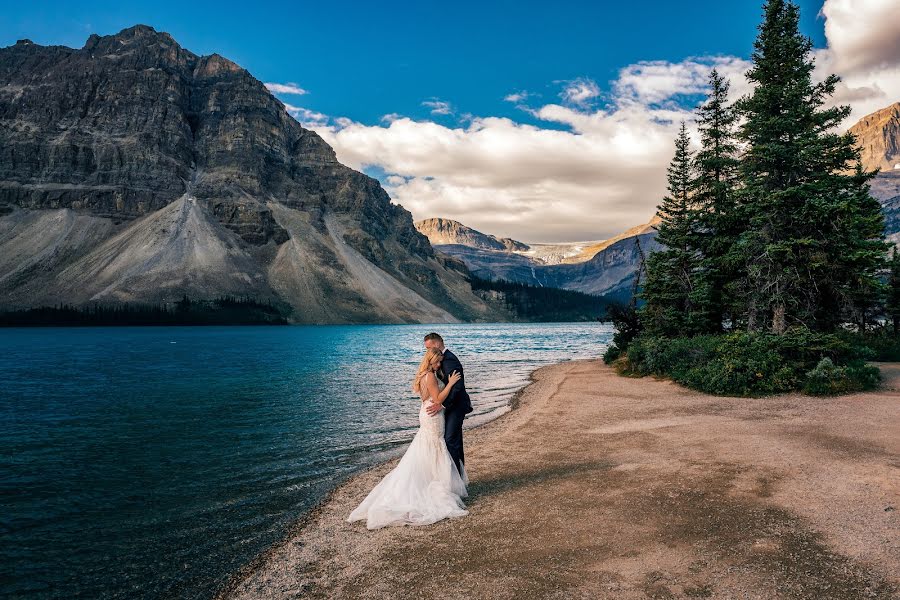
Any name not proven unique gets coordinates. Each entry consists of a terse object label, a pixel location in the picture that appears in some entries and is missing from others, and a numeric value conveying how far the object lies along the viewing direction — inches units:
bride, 397.1
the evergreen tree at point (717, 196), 1288.1
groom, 418.0
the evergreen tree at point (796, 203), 973.2
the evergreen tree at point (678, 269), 1355.8
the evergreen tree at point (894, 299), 1720.1
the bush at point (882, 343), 1461.6
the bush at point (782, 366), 898.7
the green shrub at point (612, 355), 1760.6
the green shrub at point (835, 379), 876.6
